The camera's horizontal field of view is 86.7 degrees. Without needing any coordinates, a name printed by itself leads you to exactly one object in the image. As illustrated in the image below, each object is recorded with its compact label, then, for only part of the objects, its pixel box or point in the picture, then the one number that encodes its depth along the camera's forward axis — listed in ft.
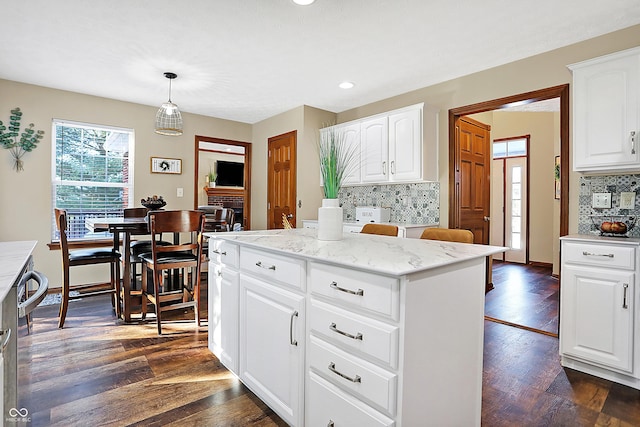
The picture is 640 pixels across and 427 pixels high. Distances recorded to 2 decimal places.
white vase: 6.16
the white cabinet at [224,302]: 6.50
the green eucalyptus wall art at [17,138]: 12.42
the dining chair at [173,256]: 9.36
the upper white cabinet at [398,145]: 12.04
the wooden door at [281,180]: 16.01
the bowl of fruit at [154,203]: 11.42
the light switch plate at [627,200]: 8.35
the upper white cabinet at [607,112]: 7.57
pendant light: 12.11
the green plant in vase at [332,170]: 6.11
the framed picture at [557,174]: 18.76
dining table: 9.66
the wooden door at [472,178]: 12.61
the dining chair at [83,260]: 9.70
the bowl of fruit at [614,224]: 8.05
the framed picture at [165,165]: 15.78
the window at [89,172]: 13.89
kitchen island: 3.70
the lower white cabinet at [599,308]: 6.95
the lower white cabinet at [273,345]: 4.91
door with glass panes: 20.54
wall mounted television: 28.17
